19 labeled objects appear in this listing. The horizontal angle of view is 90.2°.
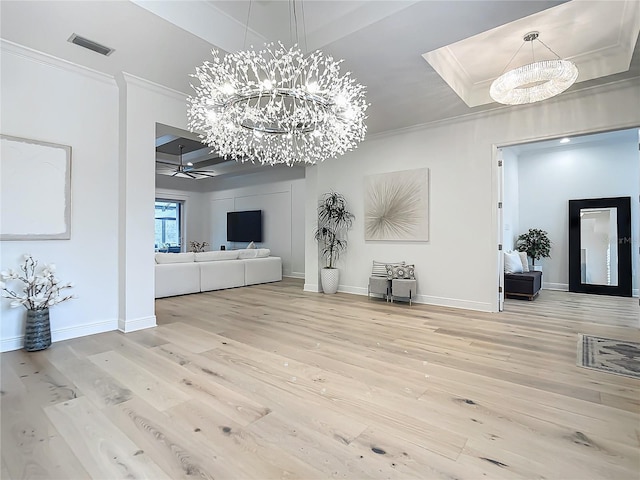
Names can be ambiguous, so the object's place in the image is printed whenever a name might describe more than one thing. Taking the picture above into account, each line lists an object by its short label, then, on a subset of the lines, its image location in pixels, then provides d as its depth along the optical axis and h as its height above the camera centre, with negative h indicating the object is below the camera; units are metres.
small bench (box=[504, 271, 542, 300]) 5.69 -0.82
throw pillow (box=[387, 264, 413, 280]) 5.34 -0.52
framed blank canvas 3.09 +0.54
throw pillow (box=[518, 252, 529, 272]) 6.60 -0.45
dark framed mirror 6.20 -0.15
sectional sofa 5.86 -0.61
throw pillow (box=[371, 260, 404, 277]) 5.70 -0.52
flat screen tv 9.54 +0.46
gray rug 2.70 -1.09
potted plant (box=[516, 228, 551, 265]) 6.98 -0.11
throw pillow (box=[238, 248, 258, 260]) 7.36 -0.30
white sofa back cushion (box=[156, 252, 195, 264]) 5.91 -0.31
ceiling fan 8.27 +1.98
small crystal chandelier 2.98 +1.57
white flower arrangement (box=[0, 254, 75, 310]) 3.09 -0.44
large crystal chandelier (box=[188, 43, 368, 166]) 2.64 +1.21
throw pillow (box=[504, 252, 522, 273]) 6.13 -0.48
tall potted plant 6.25 +0.17
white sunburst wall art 5.35 +0.60
